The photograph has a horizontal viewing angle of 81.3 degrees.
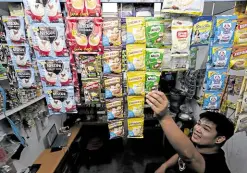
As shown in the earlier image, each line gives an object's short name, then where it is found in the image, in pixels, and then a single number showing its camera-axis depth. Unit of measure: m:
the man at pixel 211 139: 0.97
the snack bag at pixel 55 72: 0.86
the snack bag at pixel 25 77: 0.92
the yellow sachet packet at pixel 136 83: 0.92
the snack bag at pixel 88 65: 0.90
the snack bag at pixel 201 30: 0.86
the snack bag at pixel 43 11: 0.75
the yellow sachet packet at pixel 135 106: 0.98
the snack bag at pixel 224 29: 0.85
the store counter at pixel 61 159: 1.76
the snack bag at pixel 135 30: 0.82
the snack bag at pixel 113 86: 0.94
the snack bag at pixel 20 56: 0.87
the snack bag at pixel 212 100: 1.02
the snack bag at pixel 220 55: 0.91
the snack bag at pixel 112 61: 0.88
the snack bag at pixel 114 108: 1.01
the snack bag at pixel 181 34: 0.83
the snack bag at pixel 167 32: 0.86
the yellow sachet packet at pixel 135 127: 1.03
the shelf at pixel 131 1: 0.81
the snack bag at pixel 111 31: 0.83
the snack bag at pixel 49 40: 0.79
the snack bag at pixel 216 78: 0.96
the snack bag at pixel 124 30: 0.87
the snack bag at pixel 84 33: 0.79
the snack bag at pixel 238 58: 0.94
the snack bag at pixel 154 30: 0.84
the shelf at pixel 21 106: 1.19
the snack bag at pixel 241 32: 0.89
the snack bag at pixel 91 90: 0.95
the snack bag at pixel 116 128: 1.05
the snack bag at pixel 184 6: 0.76
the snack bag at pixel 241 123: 1.07
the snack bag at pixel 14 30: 0.82
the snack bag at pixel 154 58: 0.89
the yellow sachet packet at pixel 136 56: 0.86
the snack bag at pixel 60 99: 0.92
